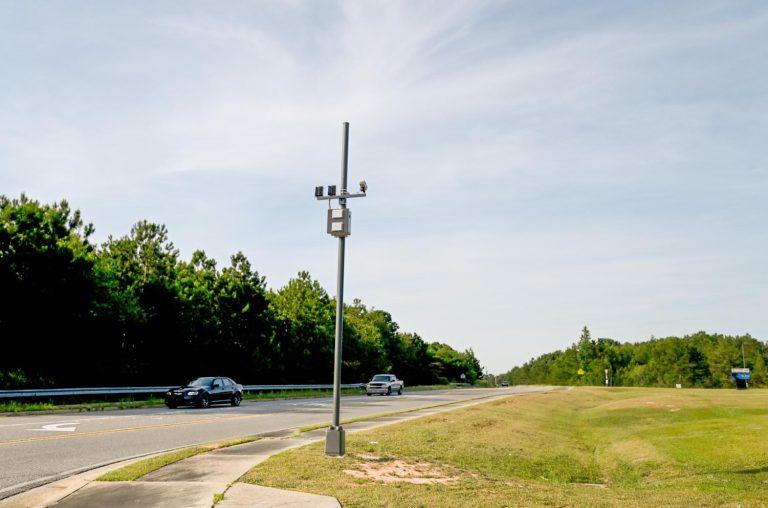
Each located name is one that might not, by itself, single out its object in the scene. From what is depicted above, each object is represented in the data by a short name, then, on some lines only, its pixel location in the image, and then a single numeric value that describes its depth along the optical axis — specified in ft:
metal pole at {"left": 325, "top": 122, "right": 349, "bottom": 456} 38.06
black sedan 93.15
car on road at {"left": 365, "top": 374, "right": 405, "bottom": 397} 170.19
